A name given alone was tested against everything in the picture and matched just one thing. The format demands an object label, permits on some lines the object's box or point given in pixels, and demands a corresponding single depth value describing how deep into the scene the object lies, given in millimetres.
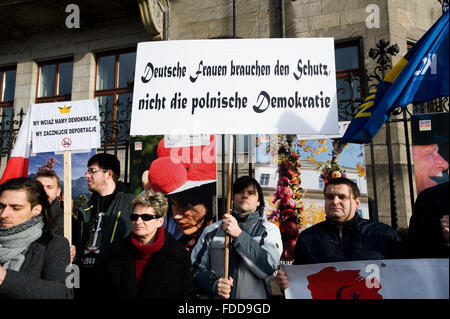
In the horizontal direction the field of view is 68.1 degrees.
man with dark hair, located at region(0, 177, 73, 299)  2018
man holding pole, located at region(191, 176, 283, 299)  2512
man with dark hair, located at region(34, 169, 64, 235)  3381
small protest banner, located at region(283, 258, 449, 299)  2061
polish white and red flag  4055
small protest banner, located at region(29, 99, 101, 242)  3699
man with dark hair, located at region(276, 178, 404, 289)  2352
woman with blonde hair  2361
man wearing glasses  3330
